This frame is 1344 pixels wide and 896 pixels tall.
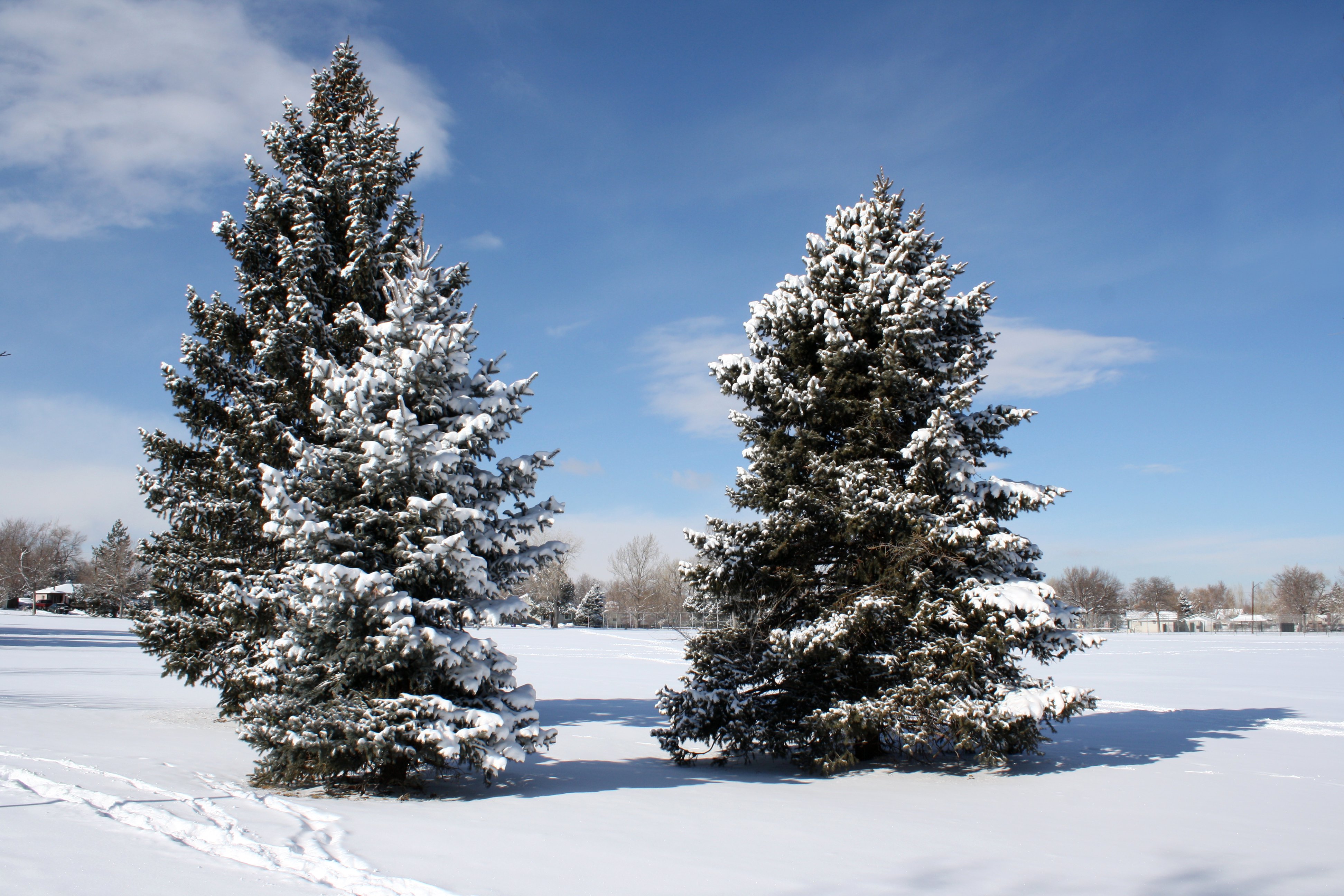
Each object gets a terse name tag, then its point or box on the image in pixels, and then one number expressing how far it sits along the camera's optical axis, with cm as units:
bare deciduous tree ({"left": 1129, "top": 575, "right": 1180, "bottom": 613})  14712
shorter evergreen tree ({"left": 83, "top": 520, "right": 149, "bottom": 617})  7188
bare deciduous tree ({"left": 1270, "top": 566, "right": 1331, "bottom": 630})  11300
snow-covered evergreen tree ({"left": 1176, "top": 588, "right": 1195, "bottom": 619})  13912
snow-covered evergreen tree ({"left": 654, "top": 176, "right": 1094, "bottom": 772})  1098
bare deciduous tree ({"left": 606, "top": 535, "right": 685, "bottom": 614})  10950
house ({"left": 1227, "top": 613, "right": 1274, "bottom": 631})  10900
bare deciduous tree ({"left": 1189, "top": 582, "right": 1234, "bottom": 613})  18112
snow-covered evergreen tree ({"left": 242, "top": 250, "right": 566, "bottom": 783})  855
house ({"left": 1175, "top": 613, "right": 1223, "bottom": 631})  11590
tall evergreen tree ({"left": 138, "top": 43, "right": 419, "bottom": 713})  1372
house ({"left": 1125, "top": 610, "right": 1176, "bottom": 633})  12188
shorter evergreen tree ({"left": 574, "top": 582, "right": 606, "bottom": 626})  9881
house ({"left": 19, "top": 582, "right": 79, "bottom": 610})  10662
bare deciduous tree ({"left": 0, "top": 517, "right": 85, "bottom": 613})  10056
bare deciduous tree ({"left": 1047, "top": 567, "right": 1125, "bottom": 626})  11288
